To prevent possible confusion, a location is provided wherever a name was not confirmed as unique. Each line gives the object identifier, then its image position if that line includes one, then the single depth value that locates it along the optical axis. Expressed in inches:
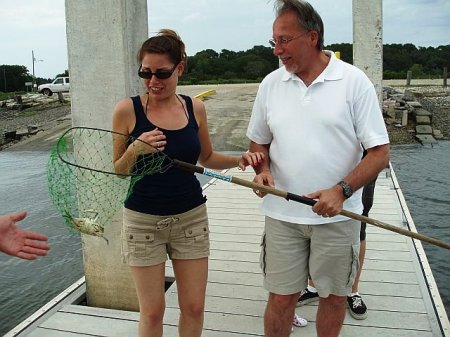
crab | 105.9
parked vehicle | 1472.7
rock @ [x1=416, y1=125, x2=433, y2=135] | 613.3
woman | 97.7
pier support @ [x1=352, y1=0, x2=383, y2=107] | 289.9
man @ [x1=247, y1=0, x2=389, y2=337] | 97.7
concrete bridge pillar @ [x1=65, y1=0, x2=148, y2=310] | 128.8
